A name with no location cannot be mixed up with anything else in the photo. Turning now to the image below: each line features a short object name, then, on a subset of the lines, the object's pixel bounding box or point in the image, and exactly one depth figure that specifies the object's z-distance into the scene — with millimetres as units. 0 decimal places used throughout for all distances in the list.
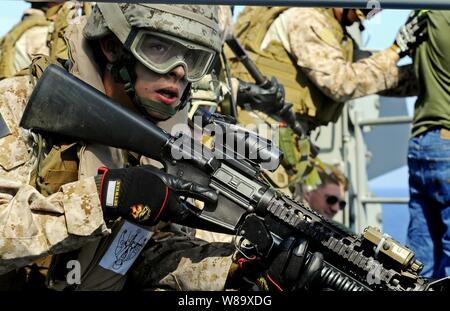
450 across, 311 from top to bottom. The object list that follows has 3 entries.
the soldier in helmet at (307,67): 5691
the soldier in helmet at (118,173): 3074
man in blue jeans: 4945
